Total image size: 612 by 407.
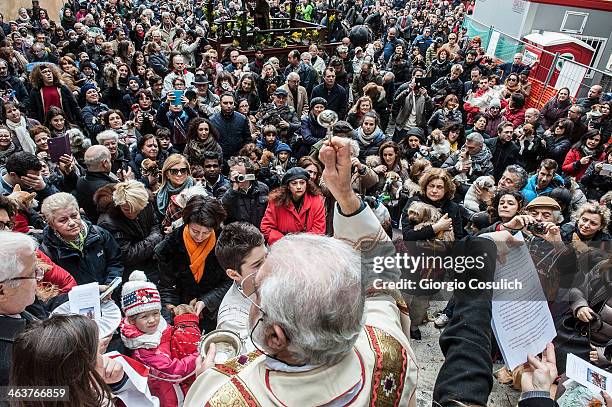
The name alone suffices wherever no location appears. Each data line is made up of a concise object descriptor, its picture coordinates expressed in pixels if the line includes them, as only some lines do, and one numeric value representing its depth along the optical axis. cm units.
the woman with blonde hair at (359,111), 636
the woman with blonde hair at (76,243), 271
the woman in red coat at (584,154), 552
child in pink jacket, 206
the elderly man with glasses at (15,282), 174
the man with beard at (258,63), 969
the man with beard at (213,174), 434
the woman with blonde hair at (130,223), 318
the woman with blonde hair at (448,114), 682
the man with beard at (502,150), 583
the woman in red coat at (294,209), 368
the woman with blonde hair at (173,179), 379
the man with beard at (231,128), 568
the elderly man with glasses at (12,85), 623
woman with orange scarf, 285
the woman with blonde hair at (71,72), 682
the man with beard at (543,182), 458
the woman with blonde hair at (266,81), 829
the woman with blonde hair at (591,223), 345
